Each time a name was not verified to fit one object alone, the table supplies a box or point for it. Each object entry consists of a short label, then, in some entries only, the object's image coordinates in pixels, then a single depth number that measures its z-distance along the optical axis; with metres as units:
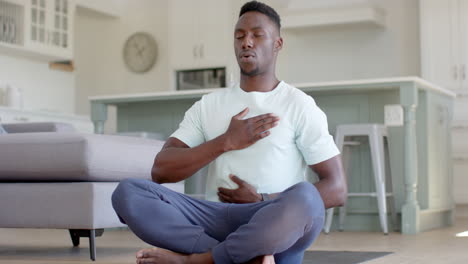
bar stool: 4.62
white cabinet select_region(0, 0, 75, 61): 7.64
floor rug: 2.88
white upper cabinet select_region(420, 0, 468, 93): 6.83
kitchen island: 4.64
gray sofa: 3.01
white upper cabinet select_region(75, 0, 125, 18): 8.51
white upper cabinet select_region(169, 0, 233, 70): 8.47
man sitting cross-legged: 1.94
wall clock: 9.09
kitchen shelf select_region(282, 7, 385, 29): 7.39
